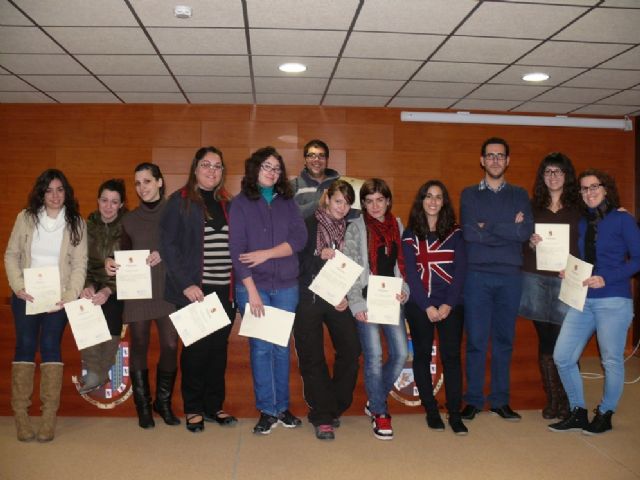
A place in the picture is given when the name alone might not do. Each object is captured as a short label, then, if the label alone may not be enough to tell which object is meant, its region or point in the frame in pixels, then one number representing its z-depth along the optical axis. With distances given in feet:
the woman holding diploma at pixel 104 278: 10.61
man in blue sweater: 10.94
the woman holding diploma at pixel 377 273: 10.18
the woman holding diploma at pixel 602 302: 10.16
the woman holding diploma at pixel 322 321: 10.11
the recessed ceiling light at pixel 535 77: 16.47
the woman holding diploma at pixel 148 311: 10.36
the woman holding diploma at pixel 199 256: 9.86
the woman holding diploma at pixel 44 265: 10.13
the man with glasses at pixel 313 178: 13.11
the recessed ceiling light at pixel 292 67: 15.62
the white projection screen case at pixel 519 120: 21.13
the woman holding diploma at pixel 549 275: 11.03
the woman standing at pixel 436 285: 10.40
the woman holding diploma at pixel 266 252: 9.71
